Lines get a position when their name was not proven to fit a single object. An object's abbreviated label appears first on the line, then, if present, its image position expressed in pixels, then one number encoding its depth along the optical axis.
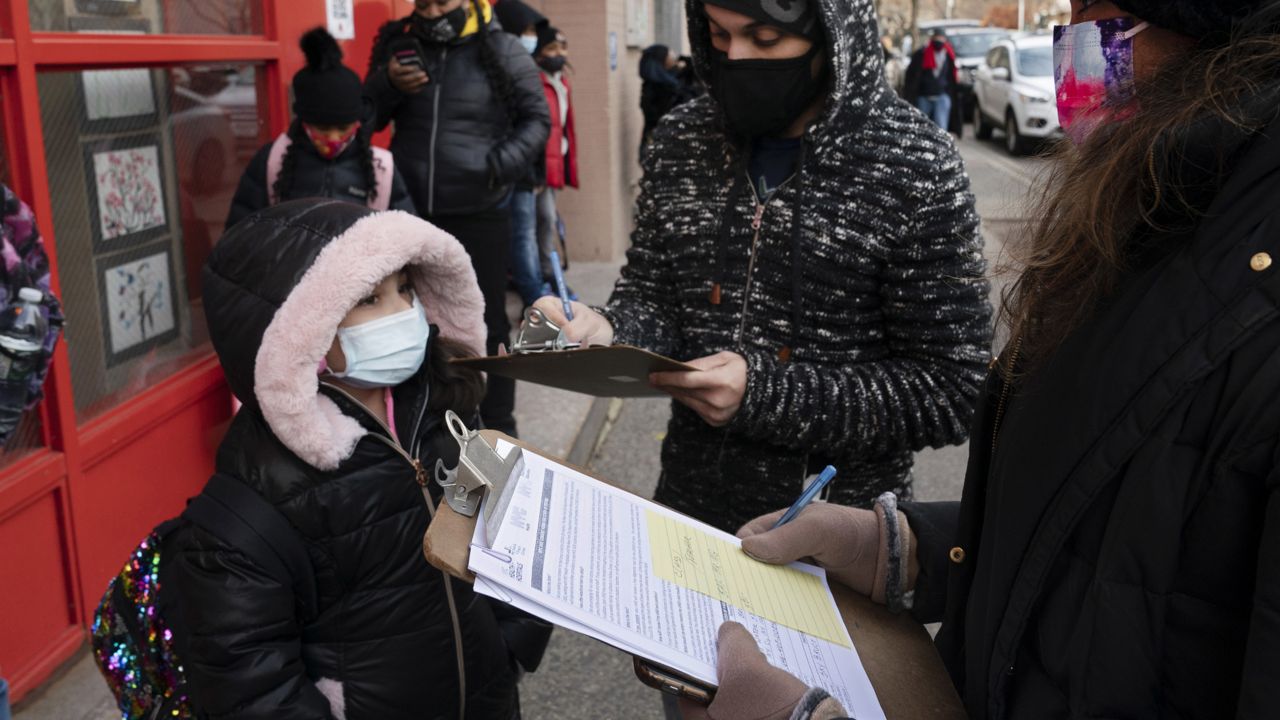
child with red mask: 3.91
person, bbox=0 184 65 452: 1.87
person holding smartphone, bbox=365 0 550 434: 4.65
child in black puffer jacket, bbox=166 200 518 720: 1.86
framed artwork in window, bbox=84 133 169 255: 3.40
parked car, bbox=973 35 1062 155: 18.00
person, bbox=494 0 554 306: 6.55
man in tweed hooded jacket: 1.90
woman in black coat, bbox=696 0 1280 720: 0.88
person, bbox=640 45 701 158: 9.88
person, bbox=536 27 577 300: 7.02
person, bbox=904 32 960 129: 17.80
